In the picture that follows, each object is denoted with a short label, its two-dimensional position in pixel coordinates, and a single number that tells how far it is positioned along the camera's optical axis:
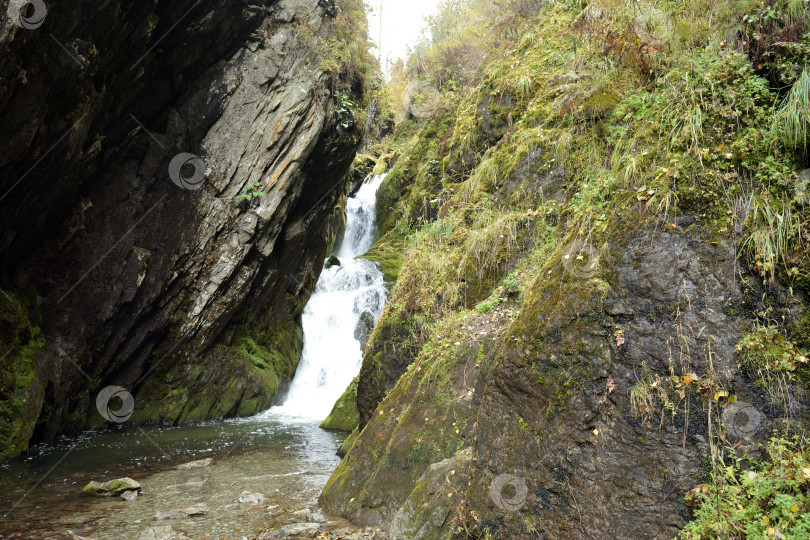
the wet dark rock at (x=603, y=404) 2.63
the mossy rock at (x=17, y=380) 7.01
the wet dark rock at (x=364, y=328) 15.05
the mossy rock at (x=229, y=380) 10.92
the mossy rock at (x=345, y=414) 10.47
